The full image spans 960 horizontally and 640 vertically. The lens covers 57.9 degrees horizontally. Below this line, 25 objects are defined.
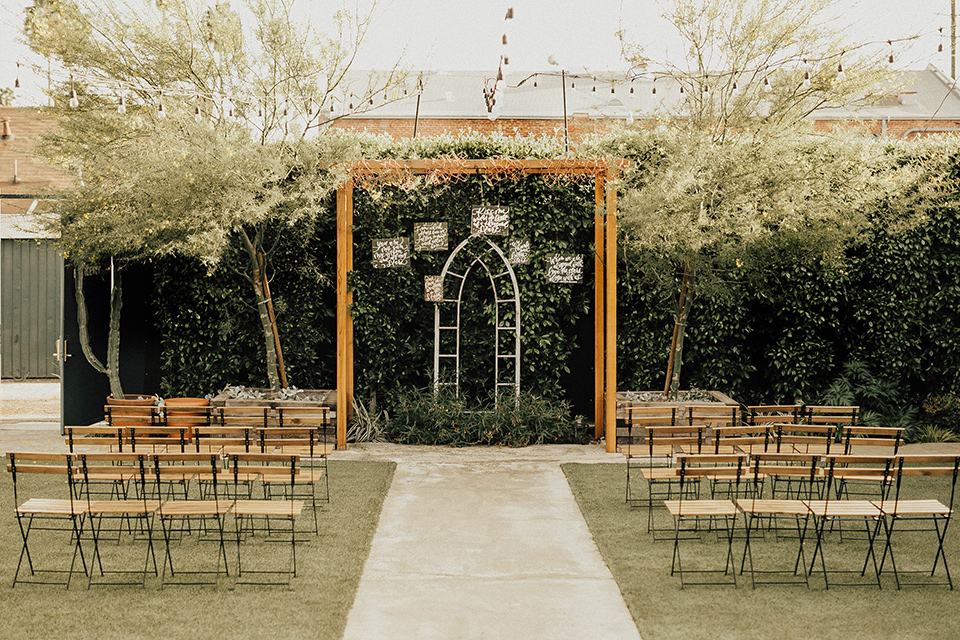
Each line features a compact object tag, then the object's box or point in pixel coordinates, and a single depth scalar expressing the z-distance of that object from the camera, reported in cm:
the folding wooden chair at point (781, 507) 477
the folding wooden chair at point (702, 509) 492
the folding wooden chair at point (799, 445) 630
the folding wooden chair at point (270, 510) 486
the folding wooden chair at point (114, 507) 473
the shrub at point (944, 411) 941
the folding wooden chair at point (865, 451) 614
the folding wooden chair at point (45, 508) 464
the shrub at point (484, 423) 889
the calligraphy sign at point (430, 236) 923
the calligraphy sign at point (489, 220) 918
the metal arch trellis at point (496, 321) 920
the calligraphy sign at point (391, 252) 934
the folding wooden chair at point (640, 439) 657
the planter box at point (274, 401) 853
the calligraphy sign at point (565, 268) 925
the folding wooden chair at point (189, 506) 476
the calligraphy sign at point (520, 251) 922
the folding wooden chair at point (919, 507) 468
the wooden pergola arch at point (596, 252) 873
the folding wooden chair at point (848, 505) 473
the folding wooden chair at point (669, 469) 587
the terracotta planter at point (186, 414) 752
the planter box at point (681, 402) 870
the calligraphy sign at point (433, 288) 927
